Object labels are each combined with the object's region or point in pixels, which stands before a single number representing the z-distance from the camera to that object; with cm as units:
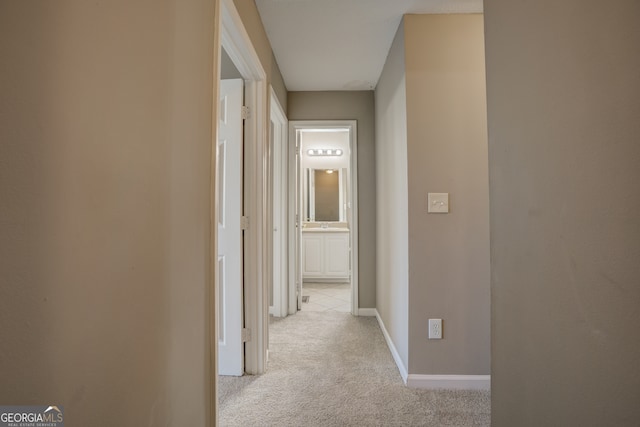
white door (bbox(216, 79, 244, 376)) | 193
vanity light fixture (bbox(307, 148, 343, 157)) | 528
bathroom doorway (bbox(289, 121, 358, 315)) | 324
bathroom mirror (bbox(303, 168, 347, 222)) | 541
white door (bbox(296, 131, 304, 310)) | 334
